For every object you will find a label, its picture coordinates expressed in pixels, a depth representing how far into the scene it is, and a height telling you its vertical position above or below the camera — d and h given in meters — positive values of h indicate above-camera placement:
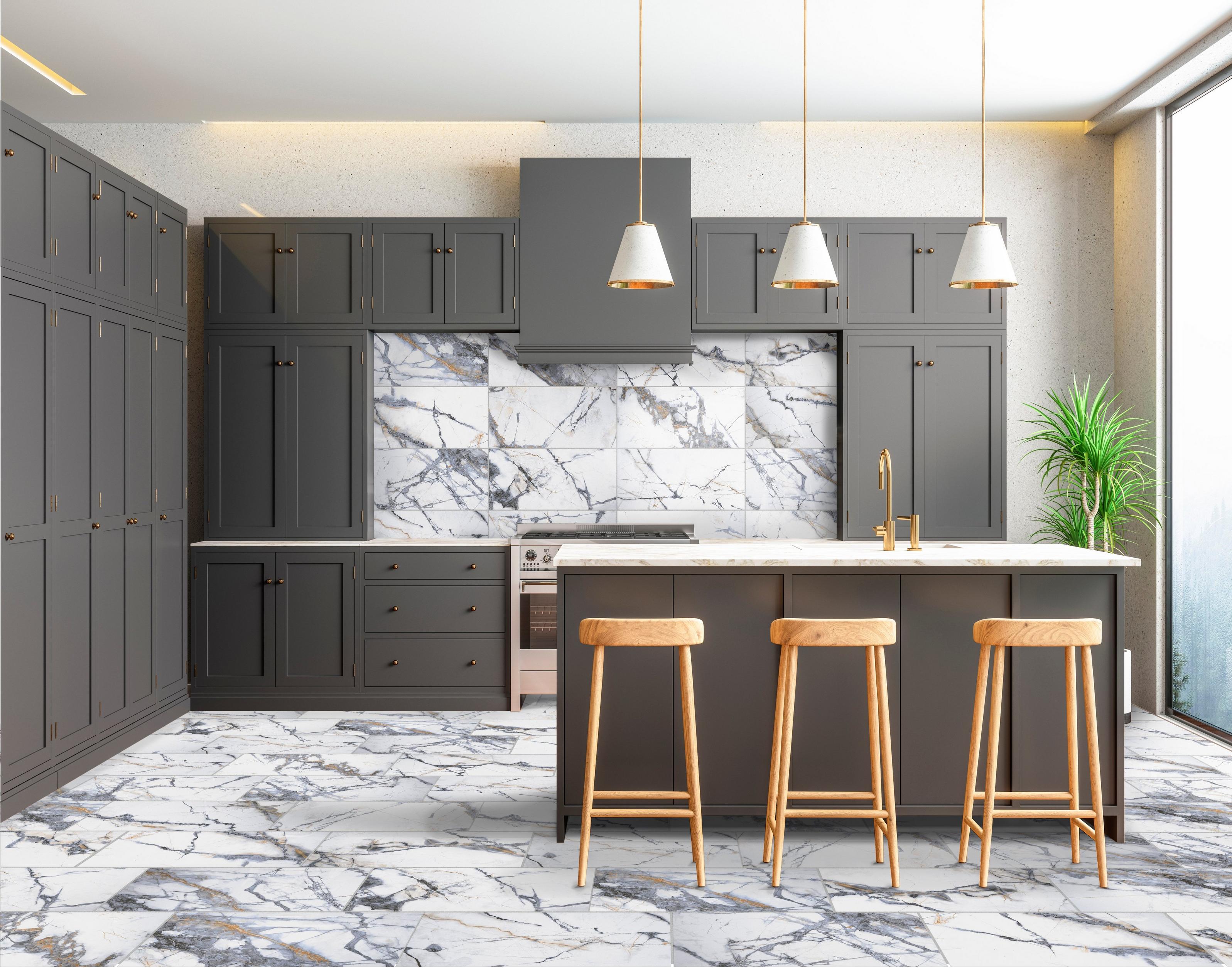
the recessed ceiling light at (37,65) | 4.31 +2.10
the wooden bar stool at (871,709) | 2.74 -0.71
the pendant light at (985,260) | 3.03 +0.76
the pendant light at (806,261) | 3.07 +0.77
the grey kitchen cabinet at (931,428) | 5.01 +0.31
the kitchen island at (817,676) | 3.12 -0.69
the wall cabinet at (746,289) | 4.99 +1.08
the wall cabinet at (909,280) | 4.97 +1.13
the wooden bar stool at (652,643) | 2.77 -0.56
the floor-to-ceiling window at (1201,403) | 4.38 +0.41
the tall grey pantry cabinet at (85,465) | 3.40 +0.06
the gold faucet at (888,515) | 3.34 -0.13
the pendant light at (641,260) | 3.02 +0.75
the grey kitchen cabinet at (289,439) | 4.97 +0.23
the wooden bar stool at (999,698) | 2.76 -0.68
